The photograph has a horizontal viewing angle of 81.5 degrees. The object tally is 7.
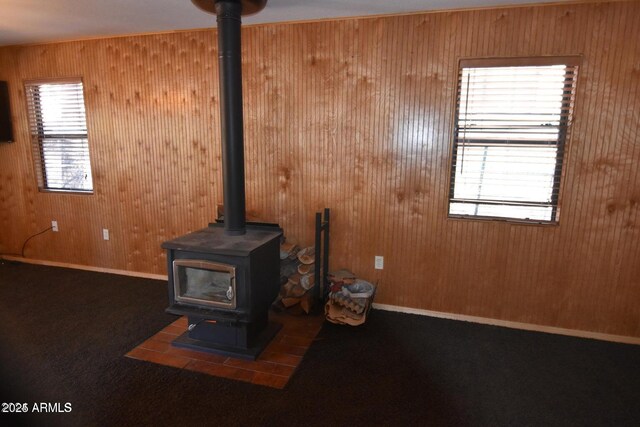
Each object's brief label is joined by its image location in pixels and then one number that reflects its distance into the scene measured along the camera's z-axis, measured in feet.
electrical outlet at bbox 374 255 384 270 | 9.98
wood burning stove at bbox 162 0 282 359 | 7.27
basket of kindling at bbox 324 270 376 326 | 8.86
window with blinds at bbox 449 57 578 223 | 8.31
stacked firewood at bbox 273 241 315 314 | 9.75
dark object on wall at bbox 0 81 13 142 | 12.25
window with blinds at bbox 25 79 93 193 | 12.00
